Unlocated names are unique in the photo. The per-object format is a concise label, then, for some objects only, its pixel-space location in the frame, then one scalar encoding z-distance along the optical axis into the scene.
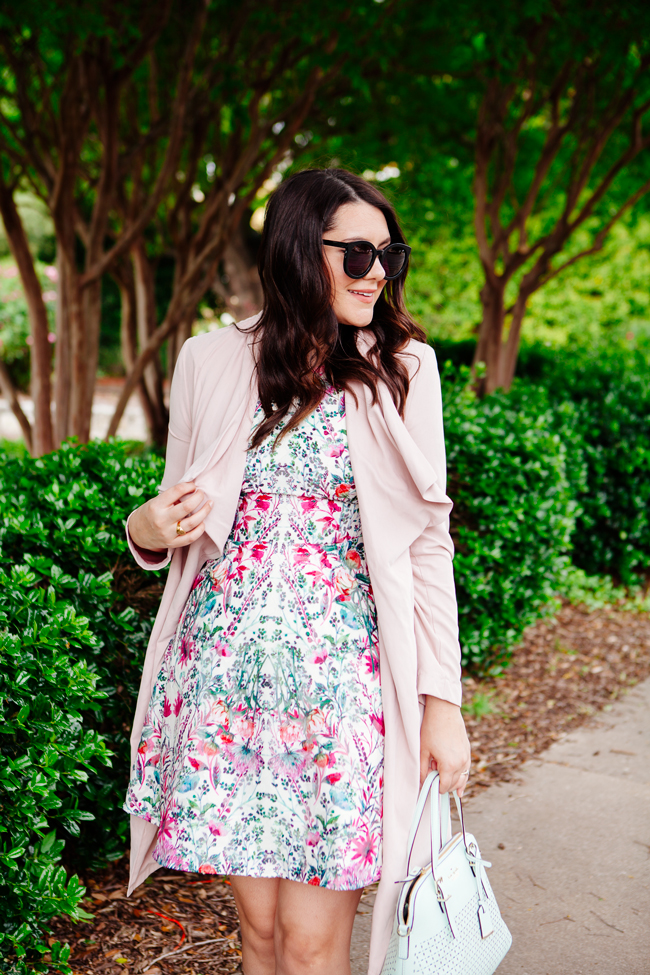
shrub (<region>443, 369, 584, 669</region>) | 4.32
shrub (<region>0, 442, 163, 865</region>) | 2.57
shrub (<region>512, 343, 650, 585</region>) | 5.94
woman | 1.78
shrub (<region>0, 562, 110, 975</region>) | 2.13
